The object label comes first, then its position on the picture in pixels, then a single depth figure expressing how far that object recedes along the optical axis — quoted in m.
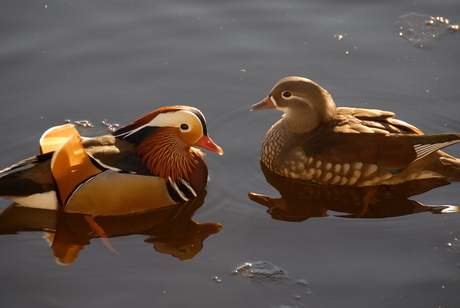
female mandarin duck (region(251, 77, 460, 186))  12.73
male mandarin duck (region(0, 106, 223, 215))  11.76
